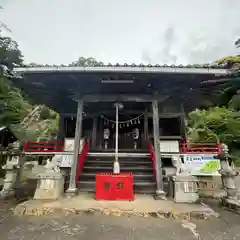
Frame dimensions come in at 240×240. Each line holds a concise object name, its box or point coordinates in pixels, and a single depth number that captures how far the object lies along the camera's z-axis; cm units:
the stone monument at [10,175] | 631
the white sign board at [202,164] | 723
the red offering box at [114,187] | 538
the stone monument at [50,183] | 539
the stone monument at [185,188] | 516
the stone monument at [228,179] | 549
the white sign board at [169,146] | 941
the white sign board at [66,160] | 773
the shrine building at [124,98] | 556
